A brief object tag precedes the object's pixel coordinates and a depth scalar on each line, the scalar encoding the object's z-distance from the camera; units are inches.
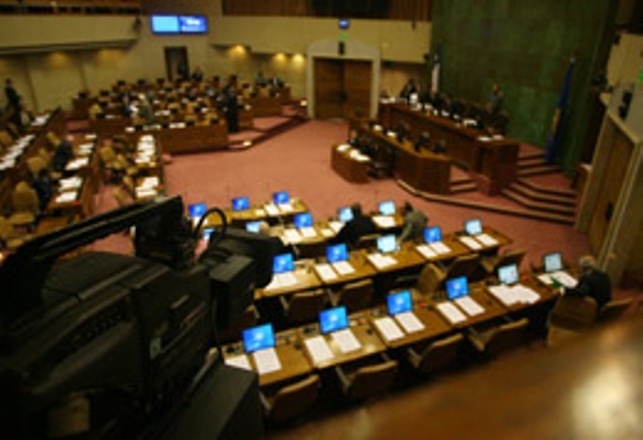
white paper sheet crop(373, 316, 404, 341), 209.9
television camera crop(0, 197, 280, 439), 32.1
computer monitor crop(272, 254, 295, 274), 260.8
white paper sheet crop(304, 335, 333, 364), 195.6
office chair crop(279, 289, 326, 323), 232.2
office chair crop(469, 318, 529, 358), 210.7
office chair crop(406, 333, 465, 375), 200.8
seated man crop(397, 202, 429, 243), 306.7
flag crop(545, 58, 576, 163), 462.9
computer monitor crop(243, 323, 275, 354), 197.0
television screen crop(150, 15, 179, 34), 821.2
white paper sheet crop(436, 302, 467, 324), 223.6
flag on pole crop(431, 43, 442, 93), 655.1
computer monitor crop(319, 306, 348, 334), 210.4
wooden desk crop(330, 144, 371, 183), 478.3
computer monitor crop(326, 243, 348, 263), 276.4
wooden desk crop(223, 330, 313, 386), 184.7
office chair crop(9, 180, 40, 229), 356.5
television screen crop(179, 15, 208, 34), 849.5
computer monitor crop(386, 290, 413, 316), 224.8
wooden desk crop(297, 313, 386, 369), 195.2
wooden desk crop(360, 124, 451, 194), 442.3
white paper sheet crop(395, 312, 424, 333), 216.2
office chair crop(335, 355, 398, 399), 183.6
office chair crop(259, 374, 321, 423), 169.3
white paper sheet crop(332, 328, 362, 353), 202.2
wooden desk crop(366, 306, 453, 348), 207.9
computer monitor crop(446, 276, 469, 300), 238.4
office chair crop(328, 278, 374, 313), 242.4
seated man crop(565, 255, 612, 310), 230.4
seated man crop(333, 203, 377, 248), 306.5
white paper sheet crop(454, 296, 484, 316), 230.2
